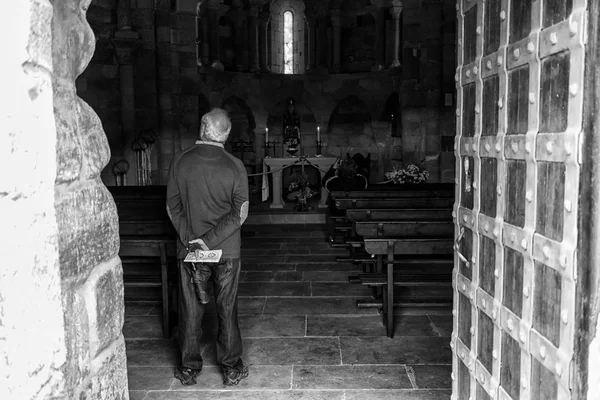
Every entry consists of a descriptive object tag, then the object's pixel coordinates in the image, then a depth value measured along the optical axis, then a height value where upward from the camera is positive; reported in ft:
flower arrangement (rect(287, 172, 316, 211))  37.73 -2.38
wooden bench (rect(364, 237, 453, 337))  16.10 -2.52
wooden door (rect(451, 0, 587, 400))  5.82 -0.47
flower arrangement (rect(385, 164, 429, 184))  33.01 -1.15
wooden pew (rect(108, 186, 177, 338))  16.26 -2.35
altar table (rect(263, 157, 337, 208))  38.65 -0.70
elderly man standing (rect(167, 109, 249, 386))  11.94 -1.19
